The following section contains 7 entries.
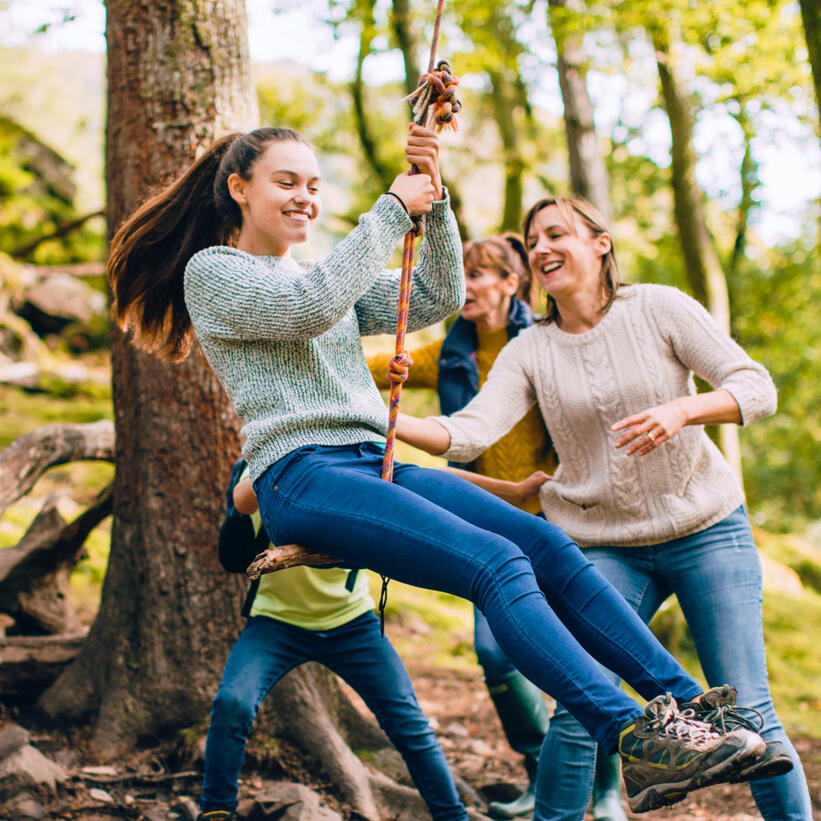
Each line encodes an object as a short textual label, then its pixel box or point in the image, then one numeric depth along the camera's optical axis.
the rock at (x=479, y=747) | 4.58
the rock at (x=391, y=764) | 3.98
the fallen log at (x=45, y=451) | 4.01
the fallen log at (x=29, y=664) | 4.17
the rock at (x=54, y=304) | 10.77
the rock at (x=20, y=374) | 9.56
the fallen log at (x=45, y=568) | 4.52
